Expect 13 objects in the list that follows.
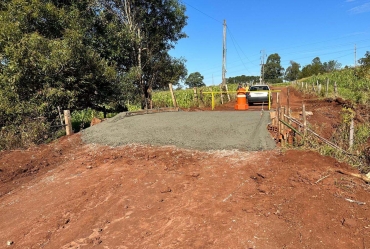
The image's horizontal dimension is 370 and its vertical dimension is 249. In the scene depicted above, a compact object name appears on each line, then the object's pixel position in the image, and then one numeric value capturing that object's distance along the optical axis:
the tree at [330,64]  96.19
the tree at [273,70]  115.71
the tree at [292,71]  111.00
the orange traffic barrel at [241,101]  15.75
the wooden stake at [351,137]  6.42
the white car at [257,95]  18.59
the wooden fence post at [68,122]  10.29
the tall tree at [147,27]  15.52
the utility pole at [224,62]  31.11
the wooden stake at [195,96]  20.74
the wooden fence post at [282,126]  7.58
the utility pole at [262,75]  65.19
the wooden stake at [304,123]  6.85
